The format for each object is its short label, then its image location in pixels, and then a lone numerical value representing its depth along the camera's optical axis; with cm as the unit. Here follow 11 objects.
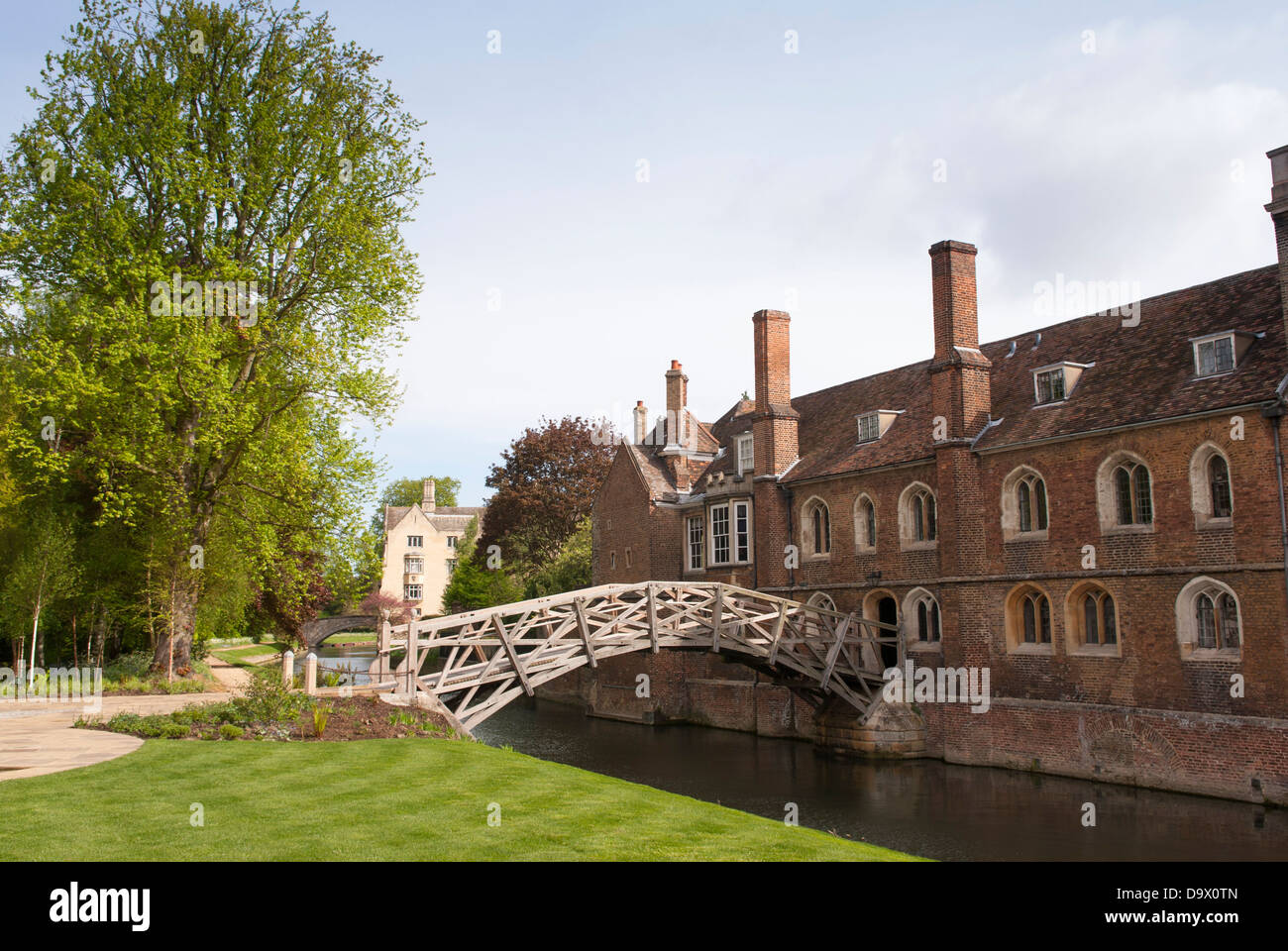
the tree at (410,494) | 11644
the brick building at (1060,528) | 1894
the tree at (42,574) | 2423
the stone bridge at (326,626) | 5631
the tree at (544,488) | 5366
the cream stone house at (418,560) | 8519
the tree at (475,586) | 4991
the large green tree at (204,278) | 2348
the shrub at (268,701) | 1598
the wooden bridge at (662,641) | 1916
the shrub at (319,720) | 1570
